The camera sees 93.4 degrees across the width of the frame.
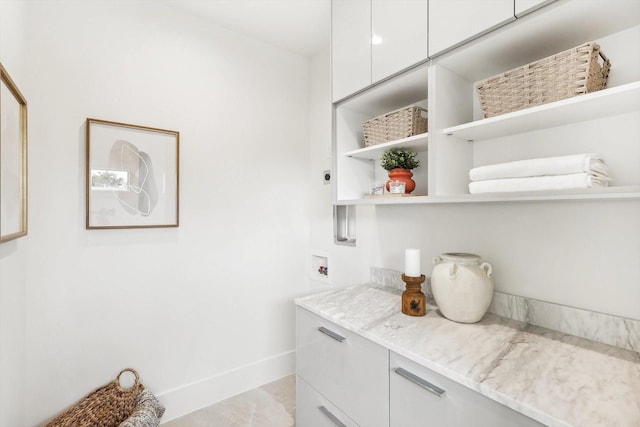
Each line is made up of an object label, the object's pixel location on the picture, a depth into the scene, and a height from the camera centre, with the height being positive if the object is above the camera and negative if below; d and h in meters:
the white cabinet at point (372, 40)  1.31 +0.85
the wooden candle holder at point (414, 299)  1.35 -0.38
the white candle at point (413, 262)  1.39 -0.22
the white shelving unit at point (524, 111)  0.96 +0.35
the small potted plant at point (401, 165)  1.51 +0.25
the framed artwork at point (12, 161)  0.96 +0.20
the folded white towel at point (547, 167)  0.92 +0.16
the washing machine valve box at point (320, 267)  2.39 -0.43
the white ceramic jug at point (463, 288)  1.21 -0.30
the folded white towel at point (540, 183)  0.92 +0.10
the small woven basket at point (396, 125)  1.44 +0.45
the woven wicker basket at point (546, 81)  0.94 +0.46
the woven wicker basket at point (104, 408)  1.47 -0.99
